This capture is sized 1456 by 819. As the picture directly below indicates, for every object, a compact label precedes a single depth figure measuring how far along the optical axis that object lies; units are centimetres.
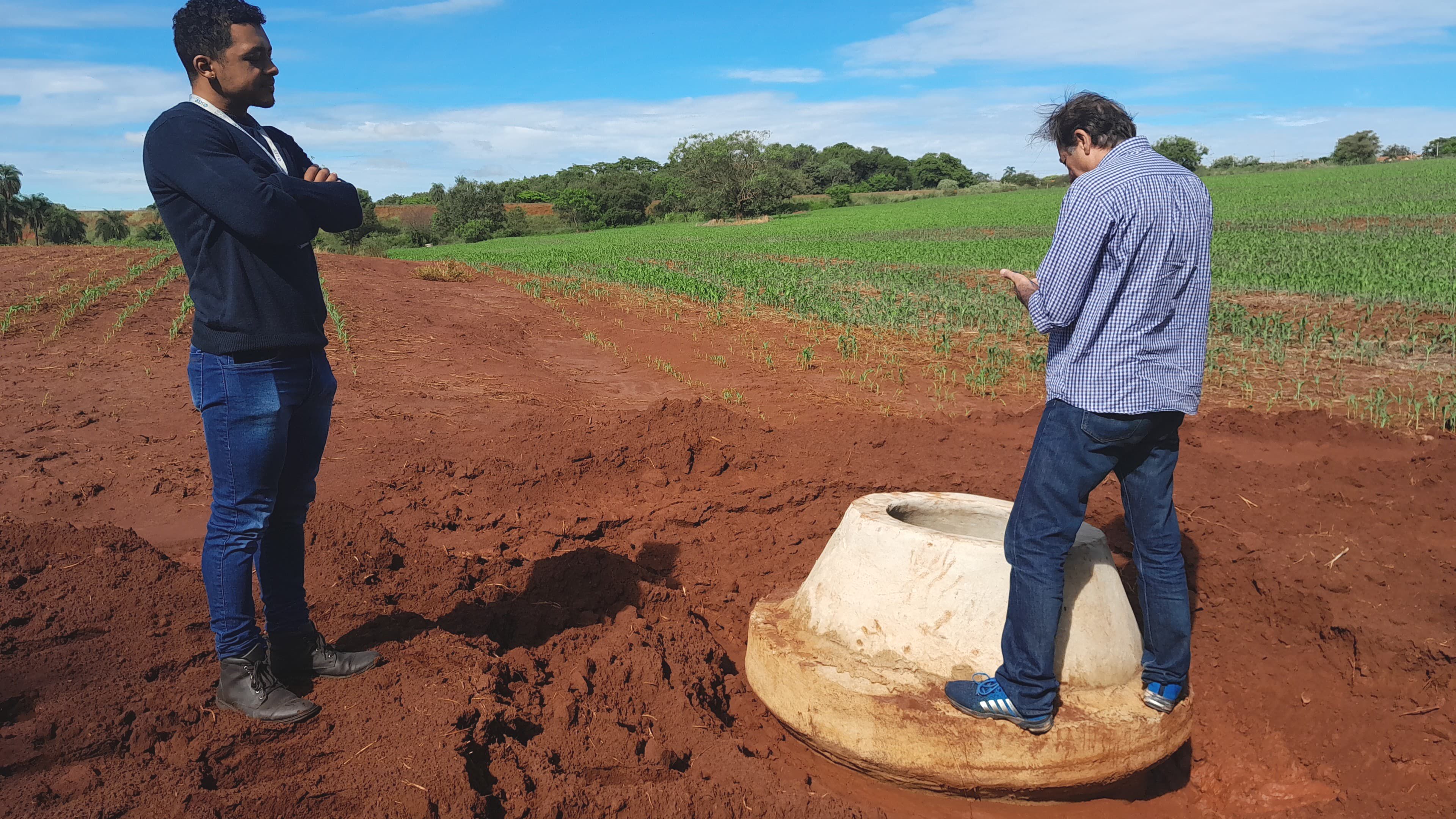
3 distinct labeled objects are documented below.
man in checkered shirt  241
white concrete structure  279
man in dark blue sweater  238
